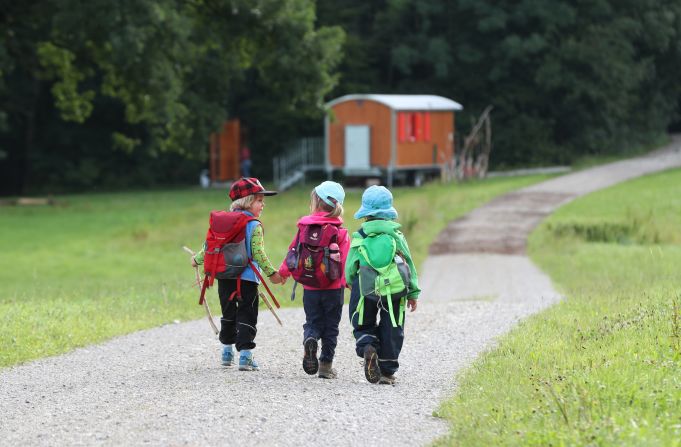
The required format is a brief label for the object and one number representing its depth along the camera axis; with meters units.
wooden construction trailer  82.19
